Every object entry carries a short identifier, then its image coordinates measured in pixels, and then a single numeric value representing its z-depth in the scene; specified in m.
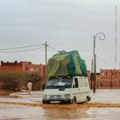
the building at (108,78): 116.79
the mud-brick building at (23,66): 108.36
